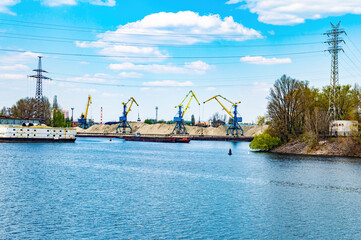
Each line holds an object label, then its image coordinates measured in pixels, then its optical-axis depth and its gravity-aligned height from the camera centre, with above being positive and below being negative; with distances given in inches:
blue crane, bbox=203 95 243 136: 7598.4 +243.0
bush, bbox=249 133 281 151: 3437.5 -131.8
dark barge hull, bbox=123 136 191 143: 6216.5 -215.8
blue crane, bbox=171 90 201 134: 7527.1 +246.2
